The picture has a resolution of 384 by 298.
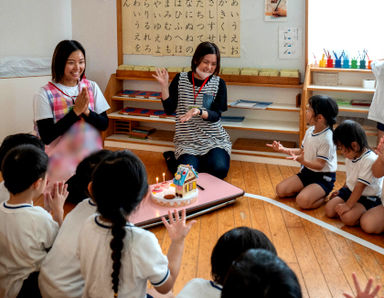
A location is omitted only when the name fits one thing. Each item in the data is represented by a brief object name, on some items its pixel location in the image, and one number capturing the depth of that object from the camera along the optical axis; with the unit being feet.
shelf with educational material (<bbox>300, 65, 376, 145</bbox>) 12.95
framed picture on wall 13.93
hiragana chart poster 14.62
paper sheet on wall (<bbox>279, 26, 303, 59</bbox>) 13.98
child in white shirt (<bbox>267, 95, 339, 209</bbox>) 10.07
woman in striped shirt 12.00
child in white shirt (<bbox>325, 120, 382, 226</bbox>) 8.87
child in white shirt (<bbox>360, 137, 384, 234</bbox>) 8.58
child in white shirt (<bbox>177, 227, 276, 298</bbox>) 4.31
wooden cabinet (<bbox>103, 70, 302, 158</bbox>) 14.01
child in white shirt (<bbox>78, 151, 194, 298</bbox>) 4.46
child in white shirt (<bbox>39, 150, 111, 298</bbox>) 5.31
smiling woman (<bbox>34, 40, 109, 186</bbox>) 9.64
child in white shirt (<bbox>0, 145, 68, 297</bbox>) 5.46
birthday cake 9.59
